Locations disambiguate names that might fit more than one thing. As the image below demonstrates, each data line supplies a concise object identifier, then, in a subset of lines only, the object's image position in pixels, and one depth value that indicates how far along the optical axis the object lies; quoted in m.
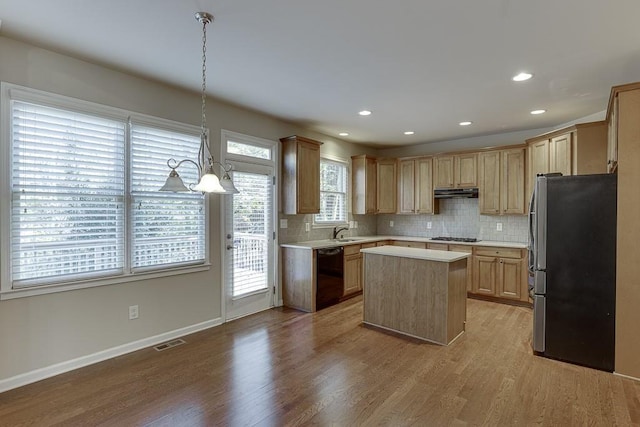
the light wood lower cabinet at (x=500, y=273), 4.76
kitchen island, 3.44
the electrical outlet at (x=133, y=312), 3.23
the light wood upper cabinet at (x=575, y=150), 3.92
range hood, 5.48
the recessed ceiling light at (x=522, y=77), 3.11
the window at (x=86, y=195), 2.60
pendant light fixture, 2.21
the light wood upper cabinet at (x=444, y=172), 5.69
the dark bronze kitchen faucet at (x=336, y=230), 5.79
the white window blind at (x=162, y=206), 3.29
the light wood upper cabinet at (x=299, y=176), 4.68
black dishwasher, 4.61
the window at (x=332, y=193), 5.68
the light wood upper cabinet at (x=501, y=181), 5.02
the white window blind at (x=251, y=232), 4.23
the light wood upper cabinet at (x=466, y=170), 5.44
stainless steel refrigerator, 2.87
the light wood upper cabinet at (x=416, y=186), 5.95
